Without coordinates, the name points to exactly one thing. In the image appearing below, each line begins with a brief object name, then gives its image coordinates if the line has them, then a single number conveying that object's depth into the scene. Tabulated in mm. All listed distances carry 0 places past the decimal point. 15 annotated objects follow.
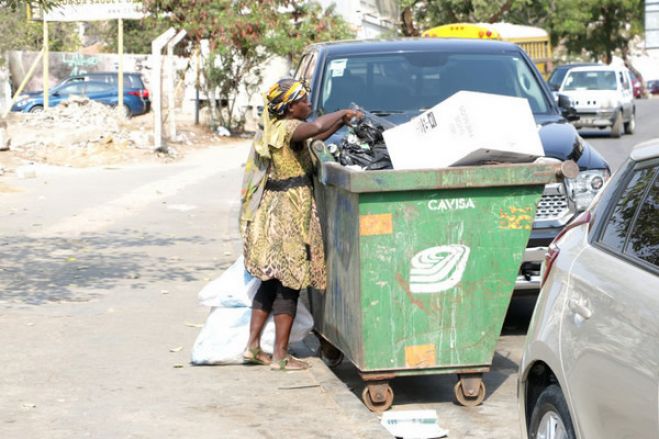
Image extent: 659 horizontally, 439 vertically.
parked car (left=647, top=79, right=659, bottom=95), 79500
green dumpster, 6215
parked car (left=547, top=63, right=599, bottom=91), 33094
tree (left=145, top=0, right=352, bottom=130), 30266
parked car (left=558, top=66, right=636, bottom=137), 29719
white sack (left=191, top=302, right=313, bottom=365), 7285
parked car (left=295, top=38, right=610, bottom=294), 9281
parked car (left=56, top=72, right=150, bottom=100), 38969
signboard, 28080
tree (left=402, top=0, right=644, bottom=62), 58062
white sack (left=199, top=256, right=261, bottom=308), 7336
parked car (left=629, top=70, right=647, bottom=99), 68231
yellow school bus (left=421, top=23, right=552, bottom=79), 37928
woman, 6902
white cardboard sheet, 6324
